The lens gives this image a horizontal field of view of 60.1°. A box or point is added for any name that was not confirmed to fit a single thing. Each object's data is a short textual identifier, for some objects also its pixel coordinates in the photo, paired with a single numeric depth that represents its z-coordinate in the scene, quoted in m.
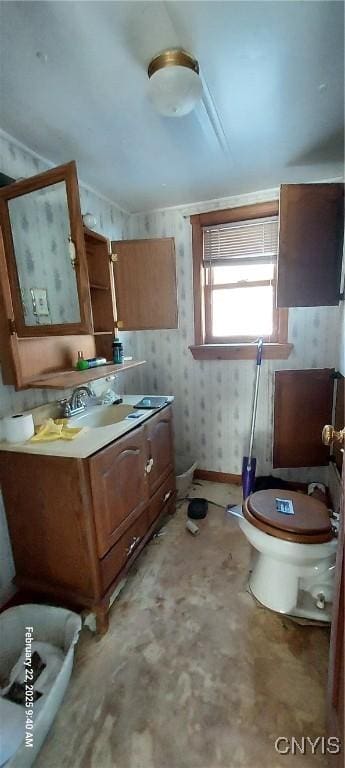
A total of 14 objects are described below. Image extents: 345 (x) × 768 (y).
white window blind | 2.08
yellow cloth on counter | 1.27
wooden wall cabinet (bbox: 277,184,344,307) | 1.57
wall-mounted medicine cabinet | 1.23
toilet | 1.23
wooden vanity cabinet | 1.18
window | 2.10
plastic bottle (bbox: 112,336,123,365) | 1.96
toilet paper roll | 1.25
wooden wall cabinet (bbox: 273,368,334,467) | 2.07
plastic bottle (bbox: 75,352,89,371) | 1.69
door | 0.77
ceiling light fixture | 0.94
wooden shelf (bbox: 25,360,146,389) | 1.36
